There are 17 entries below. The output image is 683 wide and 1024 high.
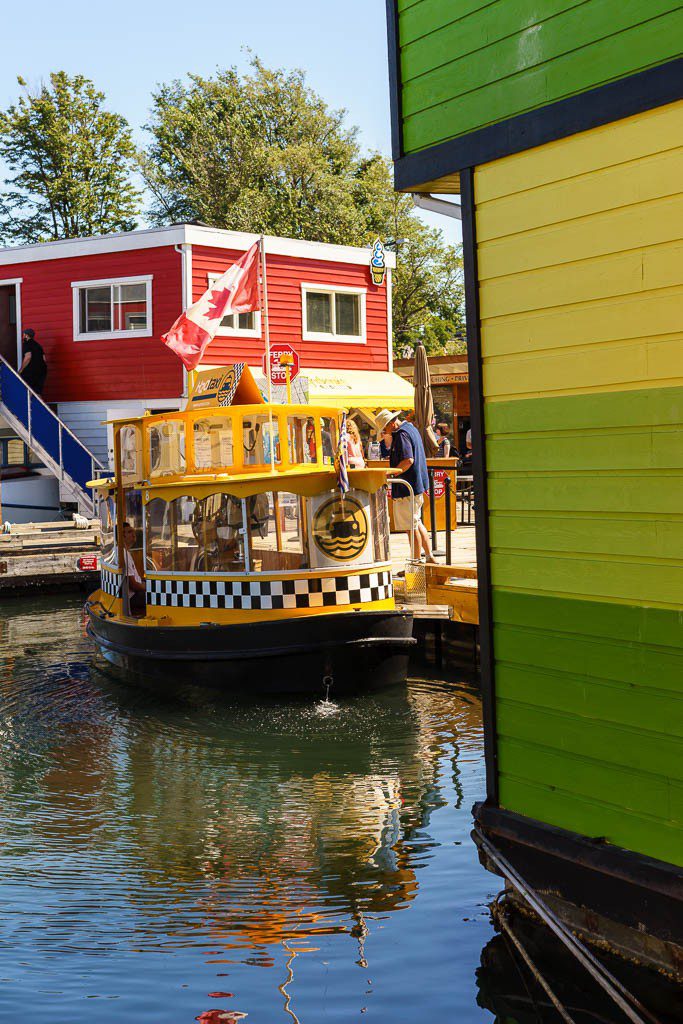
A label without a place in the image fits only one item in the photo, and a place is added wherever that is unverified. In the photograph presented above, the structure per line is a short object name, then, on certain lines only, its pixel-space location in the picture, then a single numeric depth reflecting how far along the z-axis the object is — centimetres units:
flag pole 1216
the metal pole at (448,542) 1344
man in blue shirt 1427
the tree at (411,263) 4509
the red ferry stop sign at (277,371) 1814
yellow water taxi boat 1176
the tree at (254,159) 4309
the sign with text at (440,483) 1716
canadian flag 1313
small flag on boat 1120
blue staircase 2392
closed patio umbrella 1816
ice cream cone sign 2671
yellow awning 2528
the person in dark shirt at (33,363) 2478
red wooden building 2427
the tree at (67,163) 4256
